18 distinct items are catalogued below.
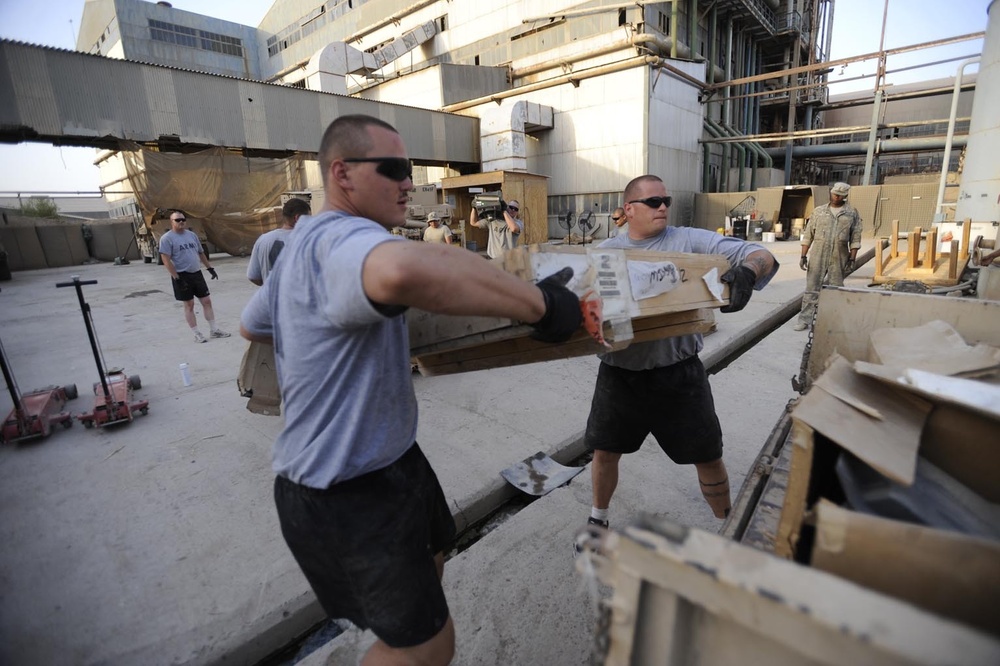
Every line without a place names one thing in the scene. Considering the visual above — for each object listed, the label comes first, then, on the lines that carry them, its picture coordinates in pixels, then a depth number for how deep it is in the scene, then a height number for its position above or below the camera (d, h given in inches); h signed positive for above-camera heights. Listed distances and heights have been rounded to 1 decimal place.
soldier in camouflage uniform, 239.6 -22.7
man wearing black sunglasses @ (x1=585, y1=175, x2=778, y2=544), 91.0 -34.9
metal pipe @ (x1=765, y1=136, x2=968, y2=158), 789.9 +89.3
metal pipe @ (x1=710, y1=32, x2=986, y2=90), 619.8 +196.0
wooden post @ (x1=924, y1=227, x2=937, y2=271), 272.1 -34.0
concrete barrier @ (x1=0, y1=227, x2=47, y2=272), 690.8 +4.4
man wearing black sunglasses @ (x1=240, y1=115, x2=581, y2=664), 48.7 -21.6
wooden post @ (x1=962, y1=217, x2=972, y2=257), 263.3 -24.7
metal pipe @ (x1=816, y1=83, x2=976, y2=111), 724.7 +171.2
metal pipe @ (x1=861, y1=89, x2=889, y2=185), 686.5 +90.5
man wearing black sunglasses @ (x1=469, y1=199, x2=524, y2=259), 329.1 -7.2
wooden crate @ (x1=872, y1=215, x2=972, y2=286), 257.6 -40.1
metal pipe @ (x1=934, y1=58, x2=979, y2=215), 360.8 +50.3
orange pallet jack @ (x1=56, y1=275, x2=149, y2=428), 154.6 -53.5
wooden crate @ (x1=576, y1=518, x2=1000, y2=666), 22.1 -21.6
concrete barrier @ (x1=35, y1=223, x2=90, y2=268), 731.4 +6.3
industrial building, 706.8 +231.3
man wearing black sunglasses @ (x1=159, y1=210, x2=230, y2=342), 248.1 -11.7
